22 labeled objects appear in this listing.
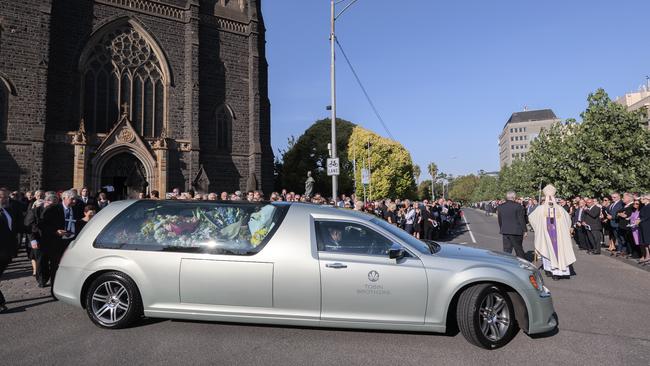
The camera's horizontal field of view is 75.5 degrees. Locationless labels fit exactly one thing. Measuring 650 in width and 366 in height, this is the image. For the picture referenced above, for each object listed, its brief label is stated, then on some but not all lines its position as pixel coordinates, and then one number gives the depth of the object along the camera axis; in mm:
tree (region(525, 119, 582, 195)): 23250
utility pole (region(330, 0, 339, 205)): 14688
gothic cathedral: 21594
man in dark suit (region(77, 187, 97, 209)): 11875
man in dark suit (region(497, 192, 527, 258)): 9758
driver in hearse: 4887
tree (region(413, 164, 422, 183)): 98594
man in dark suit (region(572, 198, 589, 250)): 15266
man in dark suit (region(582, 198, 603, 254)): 13912
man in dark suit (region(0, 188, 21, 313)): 6051
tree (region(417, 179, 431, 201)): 107494
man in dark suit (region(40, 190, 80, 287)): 7305
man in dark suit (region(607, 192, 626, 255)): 13570
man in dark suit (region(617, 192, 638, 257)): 12617
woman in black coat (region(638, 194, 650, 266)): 11062
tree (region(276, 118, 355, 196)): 49344
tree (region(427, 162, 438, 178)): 105081
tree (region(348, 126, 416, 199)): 50594
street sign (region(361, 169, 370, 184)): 17995
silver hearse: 4629
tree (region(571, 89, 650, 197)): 20594
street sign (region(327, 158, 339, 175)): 14266
